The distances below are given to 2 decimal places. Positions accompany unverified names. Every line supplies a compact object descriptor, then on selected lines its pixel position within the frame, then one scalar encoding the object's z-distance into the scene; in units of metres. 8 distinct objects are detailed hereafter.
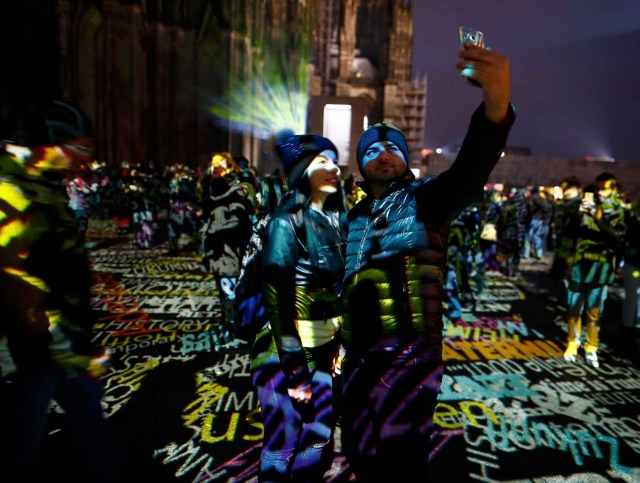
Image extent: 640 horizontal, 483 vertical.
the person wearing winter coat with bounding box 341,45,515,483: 1.93
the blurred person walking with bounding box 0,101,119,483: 2.03
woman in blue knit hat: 2.17
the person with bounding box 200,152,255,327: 5.18
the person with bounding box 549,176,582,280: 5.23
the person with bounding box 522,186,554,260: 14.70
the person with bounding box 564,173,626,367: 4.95
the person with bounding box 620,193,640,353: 5.62
